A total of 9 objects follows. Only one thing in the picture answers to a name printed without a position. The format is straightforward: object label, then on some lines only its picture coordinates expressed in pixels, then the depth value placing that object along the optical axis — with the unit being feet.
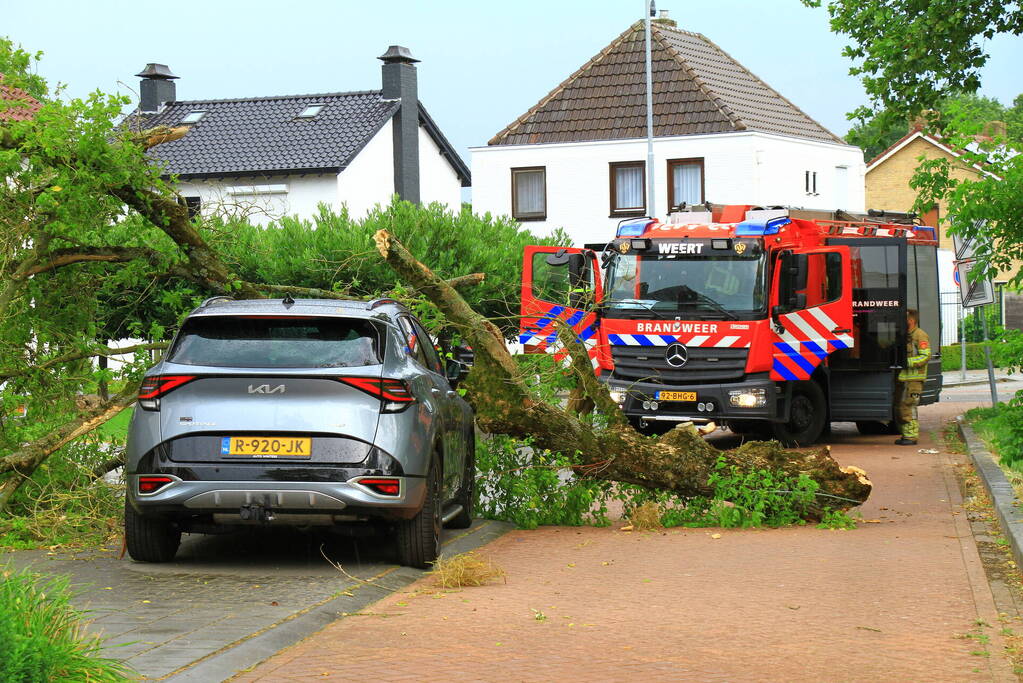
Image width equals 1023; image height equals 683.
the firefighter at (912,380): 62.95
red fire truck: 58.08
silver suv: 28.27
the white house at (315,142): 144.15
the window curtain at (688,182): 135.85
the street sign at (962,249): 71.46
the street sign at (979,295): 75.41
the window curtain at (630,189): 137.49
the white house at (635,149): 134.21
